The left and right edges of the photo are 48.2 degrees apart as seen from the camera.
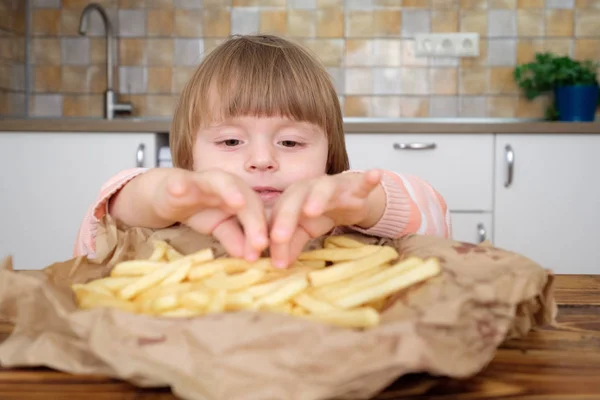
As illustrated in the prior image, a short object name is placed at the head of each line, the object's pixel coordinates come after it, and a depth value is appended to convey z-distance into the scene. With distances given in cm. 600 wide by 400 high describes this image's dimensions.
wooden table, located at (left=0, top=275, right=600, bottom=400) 48
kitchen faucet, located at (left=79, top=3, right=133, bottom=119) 316
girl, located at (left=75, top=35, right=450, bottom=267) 67
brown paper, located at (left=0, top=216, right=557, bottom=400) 44
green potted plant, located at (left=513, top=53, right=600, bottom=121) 286
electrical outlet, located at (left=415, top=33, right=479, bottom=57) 318
